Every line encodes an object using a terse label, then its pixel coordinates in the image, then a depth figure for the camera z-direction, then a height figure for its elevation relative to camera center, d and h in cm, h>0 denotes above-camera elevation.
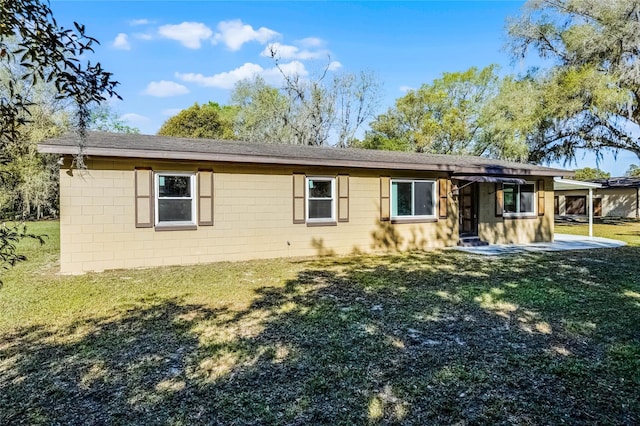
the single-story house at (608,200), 2555 +80
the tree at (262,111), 2755 +734
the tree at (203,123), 3028 +712
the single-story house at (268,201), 782 +27
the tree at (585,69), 1622 +634
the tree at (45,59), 167 +70
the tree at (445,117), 2692 +709
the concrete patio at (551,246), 1056 -104
